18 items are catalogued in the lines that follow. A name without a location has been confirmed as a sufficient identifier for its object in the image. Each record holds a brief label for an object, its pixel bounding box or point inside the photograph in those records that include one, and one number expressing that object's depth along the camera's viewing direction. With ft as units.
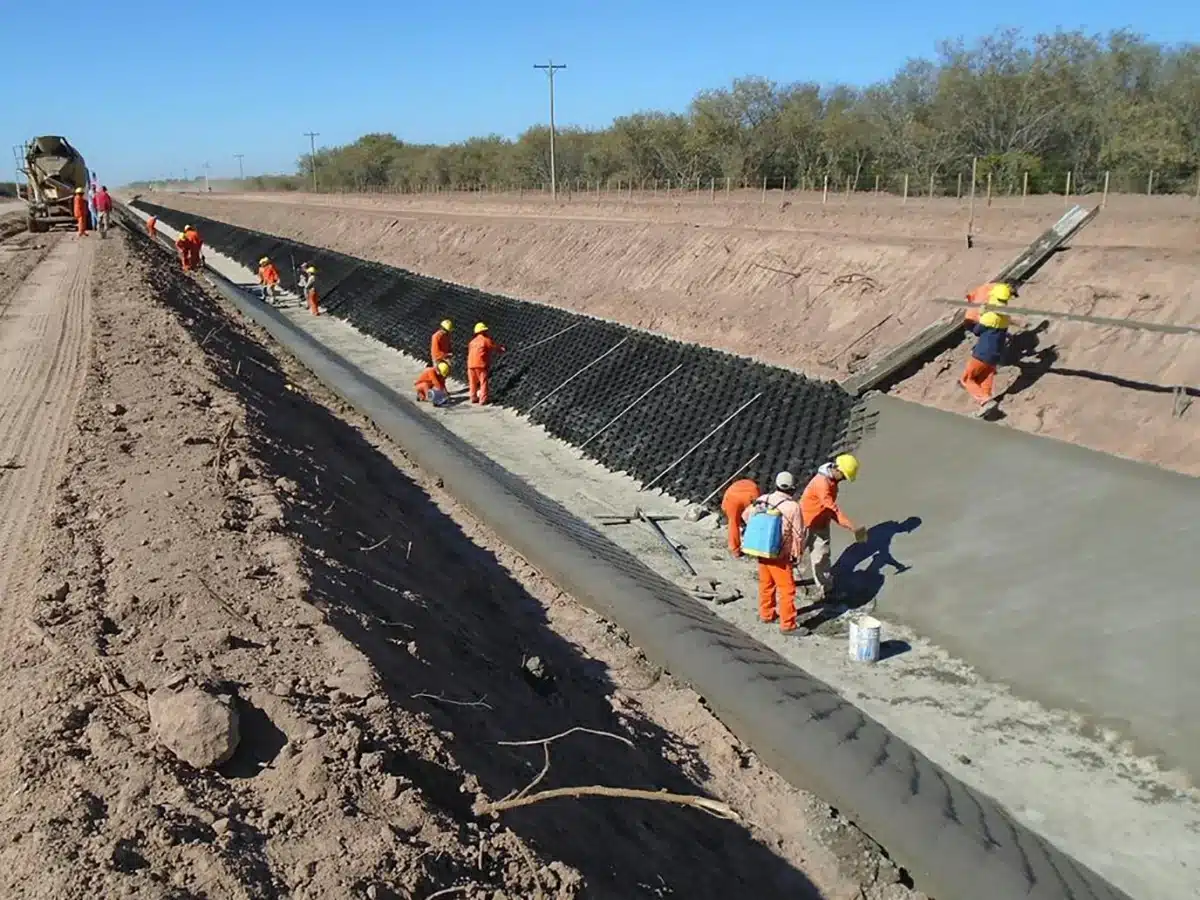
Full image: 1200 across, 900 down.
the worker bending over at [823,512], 29.55
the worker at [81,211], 105.50
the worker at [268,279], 99.76
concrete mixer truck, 105.40
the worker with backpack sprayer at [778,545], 27.61
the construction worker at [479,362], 57.26
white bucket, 27.22
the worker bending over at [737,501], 32.91
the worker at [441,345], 59.00
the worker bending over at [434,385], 57.93
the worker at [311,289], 93.96
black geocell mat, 40.32
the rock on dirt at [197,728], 14.35
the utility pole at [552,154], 163.43
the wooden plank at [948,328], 41.70
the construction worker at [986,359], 37.68
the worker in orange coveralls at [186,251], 99.91
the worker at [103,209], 106.01
